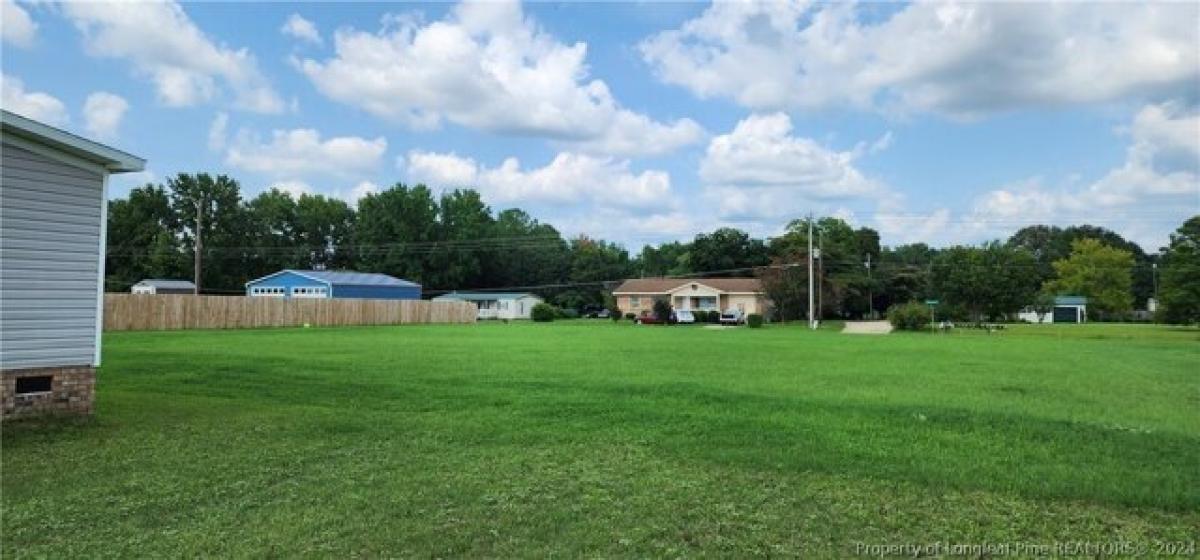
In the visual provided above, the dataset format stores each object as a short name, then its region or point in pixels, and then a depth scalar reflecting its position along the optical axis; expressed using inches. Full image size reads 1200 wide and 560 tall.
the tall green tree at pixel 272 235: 3036.4
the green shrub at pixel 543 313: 2516.0
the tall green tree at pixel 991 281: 2071.9
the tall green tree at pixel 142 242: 2723.9
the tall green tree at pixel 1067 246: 3855.8
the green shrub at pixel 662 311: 2377.0
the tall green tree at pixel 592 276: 3435.0
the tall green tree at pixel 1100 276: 3006.9
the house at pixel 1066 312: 3257.9
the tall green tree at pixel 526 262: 3526.1
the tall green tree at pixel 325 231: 3253.0
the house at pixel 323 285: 2292.1
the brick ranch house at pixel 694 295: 2785.4
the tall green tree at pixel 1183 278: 1829.5
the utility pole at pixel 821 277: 2314.3
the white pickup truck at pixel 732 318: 2351.1
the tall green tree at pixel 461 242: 3302.2
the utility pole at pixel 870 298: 2907.5
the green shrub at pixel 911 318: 1900.8
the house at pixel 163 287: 2447.1
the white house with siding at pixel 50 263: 378.0
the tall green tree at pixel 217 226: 2891.2
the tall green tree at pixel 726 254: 3208.7
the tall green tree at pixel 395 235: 3211.1
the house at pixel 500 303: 3127.5
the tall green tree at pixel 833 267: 2373.3
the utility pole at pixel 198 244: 1777.8
